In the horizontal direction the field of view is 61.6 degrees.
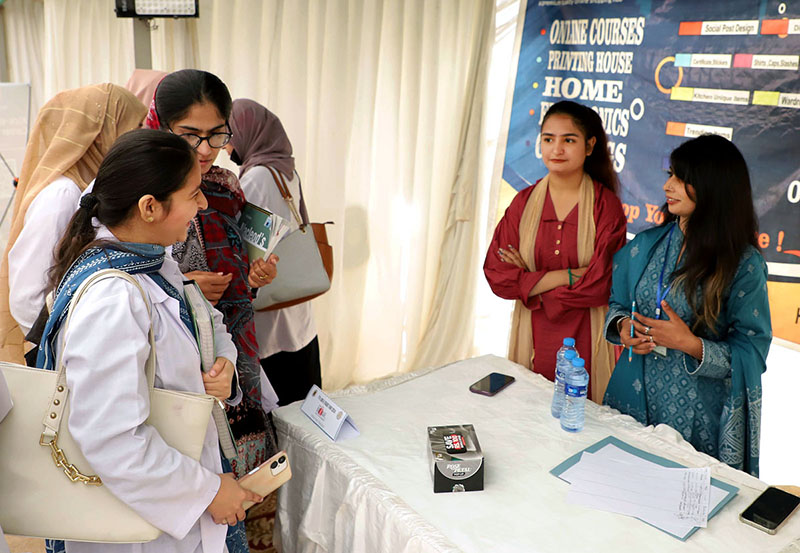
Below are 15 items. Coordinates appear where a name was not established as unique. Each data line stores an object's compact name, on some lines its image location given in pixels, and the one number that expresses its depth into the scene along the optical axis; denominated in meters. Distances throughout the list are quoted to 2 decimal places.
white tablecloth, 1.35
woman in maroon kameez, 2.35
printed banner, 2.52
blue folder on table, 1.47
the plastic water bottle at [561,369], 1.74
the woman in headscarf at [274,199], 2.34
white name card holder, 1.68
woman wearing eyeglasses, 1.62
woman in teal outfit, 1.89
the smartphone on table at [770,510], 1.39
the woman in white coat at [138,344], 1.12
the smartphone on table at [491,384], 1.94
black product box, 1.47
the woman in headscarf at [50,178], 1.60
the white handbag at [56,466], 1.16
